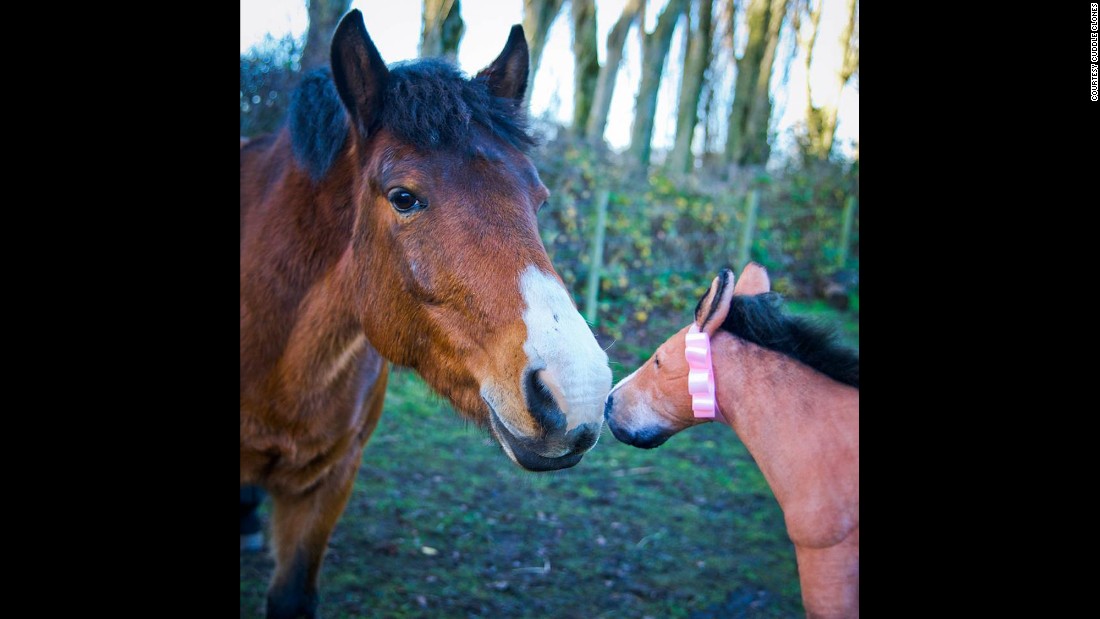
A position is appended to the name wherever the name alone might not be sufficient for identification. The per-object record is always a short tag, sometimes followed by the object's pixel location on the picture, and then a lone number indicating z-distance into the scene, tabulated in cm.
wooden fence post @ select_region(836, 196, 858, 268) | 966
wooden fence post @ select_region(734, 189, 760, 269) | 852
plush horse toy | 191
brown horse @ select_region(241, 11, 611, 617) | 162
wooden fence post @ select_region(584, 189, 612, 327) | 755
